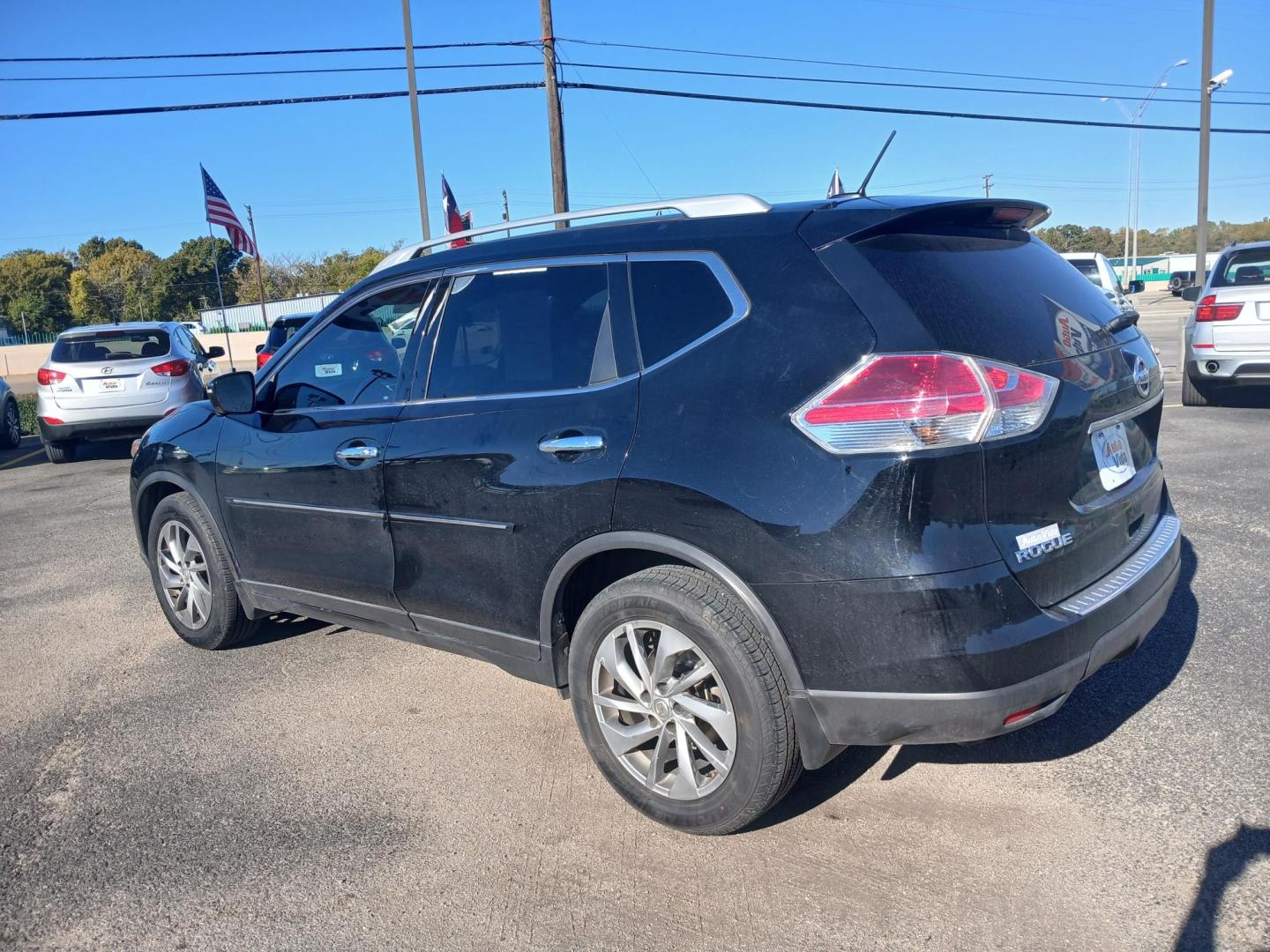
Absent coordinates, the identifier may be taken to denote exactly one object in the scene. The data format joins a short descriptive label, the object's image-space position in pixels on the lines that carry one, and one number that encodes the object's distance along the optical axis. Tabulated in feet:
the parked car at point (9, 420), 45.21
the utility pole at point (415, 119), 65.98
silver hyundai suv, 38.63
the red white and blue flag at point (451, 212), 65.31
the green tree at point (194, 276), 275.39
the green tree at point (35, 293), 269.23
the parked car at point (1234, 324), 31.68
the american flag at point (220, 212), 72.08
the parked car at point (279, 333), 52.60
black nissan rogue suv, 8.29
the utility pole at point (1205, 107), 72.43
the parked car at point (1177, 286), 37.69
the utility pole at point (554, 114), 65.00
